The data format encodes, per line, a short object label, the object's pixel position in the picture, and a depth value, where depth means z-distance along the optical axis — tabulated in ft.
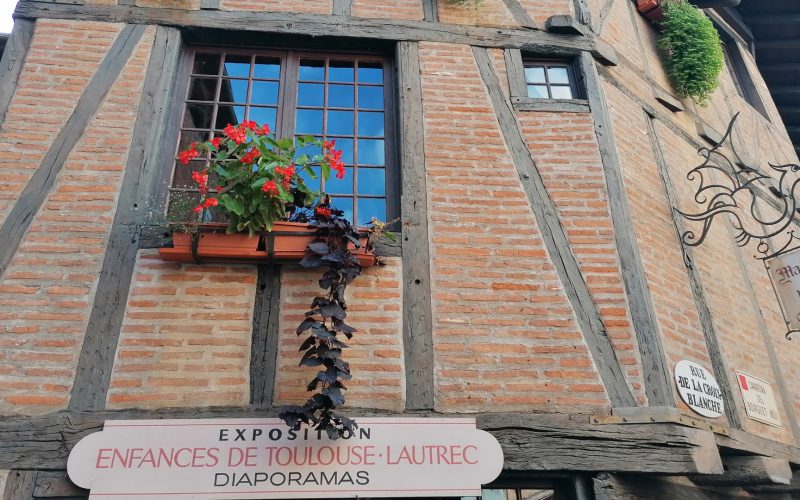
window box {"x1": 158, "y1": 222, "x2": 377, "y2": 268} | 11.93
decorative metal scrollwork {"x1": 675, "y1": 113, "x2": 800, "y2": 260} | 17.10
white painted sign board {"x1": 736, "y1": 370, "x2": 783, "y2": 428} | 14.12
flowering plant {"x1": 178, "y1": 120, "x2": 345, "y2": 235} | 11.71
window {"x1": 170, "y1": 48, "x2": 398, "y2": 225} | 14.08
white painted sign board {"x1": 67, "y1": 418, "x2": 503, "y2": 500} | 10.53
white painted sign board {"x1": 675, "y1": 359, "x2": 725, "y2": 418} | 12.53
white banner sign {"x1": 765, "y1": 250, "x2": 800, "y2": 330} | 15.06
